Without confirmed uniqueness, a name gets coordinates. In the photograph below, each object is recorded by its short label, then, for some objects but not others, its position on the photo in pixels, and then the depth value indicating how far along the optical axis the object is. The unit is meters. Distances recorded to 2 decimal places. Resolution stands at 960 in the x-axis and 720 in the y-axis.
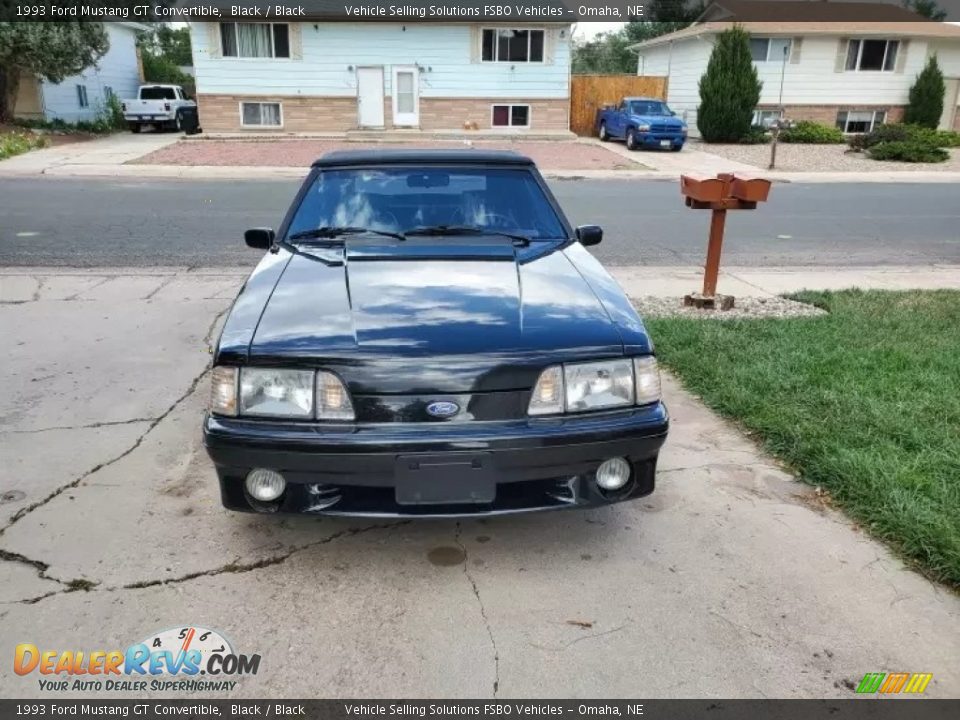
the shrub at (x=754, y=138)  26.41
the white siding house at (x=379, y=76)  25.92
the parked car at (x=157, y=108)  29.50
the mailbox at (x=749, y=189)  6.17
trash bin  27.83
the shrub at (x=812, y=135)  26.38
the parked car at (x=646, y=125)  23.69
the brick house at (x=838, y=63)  28.05
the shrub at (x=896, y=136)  23.53
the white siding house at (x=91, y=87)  28.97
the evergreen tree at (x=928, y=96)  27.88
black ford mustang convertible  2.63
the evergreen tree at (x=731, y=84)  25.64
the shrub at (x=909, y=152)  22.28
